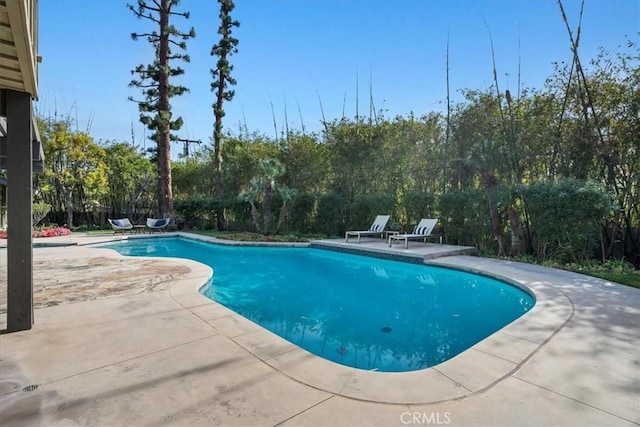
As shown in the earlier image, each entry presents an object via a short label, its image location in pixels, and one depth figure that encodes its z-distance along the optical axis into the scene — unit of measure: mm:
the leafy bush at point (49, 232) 12642
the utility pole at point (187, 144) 23125
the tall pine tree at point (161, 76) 15016
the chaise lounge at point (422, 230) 9609
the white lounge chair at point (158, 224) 15320
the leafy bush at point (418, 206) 10539
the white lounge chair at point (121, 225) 14797
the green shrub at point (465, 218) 9156
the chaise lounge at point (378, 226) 11273
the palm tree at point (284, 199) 13211
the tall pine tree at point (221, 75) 16938
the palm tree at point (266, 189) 12805
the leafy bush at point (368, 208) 11766
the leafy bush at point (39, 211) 14066
